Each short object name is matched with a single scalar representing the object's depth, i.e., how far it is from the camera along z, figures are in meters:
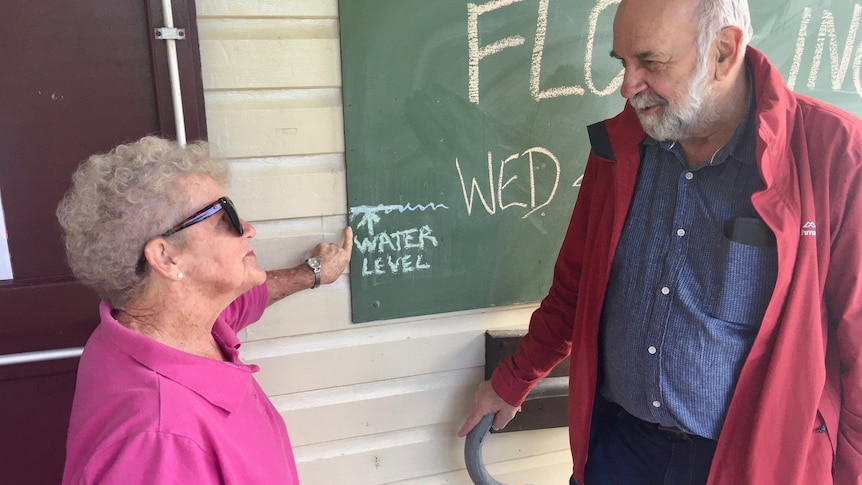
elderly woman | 0.97
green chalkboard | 1.59
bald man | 1.17
